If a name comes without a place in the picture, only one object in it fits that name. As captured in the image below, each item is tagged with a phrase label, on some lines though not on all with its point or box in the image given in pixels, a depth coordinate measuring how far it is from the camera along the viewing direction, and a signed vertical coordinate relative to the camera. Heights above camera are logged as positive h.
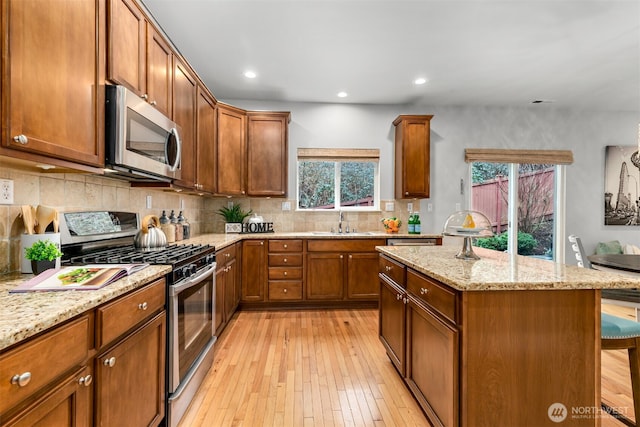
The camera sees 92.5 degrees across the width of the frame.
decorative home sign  3.98 -0.20
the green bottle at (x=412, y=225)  4.18 -0.16
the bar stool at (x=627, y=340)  1.55 -0.64
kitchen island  1.29 -0.58
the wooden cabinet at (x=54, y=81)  1.03 +0.50
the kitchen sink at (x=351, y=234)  3.74 -0.26
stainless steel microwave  1.54 +0.42
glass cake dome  1.79 -0.08
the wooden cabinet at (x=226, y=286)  2.67 -0.72
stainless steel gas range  1.61 -0.40
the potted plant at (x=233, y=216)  3.98 -0.05
